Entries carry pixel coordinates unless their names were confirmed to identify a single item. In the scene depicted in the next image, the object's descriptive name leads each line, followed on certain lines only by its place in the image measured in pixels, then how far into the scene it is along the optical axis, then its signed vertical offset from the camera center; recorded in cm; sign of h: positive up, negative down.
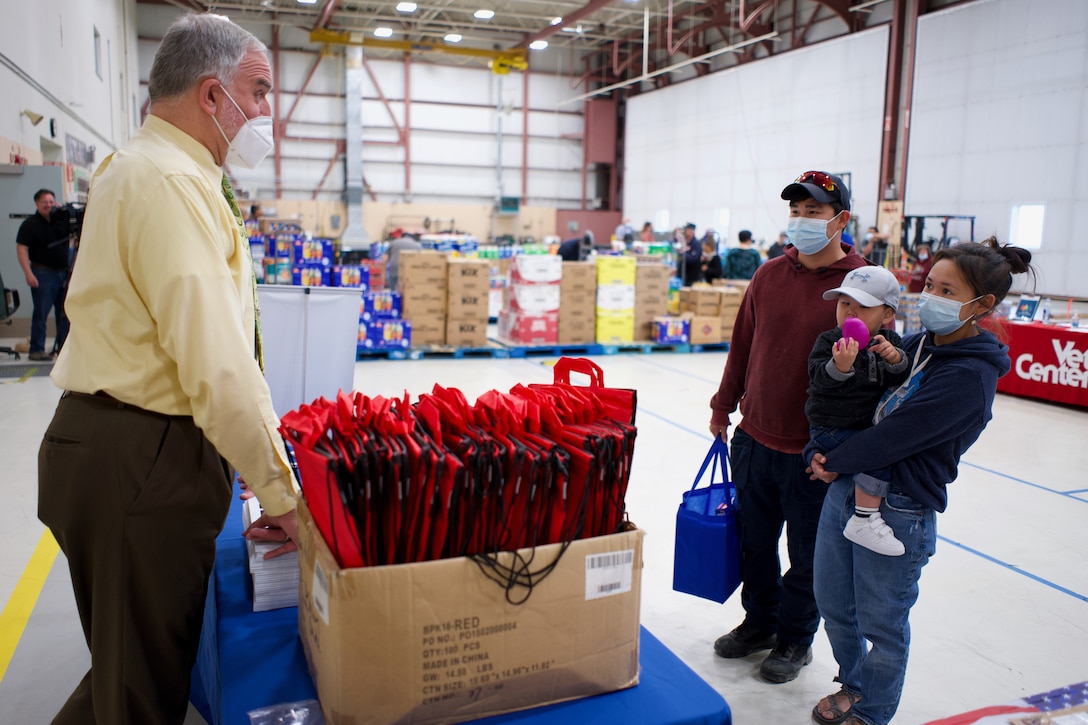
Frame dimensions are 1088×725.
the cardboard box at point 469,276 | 995 -28
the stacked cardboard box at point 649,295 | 1109 -52
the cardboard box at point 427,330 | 1023 -99
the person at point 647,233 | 1562 +50
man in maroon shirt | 277 -56
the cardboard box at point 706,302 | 1170 -62
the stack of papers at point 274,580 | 193 -80
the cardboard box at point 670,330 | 1118 -100
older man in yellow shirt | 158 -30
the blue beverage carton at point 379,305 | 994 -66
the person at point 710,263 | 1349 -6
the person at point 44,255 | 864 -12
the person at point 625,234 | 1704 +52
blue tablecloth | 152 -88
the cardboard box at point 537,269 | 1014 -17
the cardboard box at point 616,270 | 1055 -17
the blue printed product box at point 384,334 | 991 -102
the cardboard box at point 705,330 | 1147 -102
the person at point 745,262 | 1362 -2
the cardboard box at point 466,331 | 1031 -100
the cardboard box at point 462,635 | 136 -68
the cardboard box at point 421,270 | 987 -21
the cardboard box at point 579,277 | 1049 -26
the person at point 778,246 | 1619 +31
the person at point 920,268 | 1197 -5
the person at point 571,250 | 1295 +10
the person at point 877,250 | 1432 +25
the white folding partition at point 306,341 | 327 -38
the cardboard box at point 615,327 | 1088 -95
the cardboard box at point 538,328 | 1053 -96
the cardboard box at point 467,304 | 1021 -64
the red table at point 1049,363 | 798 -98
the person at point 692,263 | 1390 -6
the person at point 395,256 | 1141 -5
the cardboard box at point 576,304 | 1063 -63
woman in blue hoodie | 217 -50
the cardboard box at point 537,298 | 1043 -56
